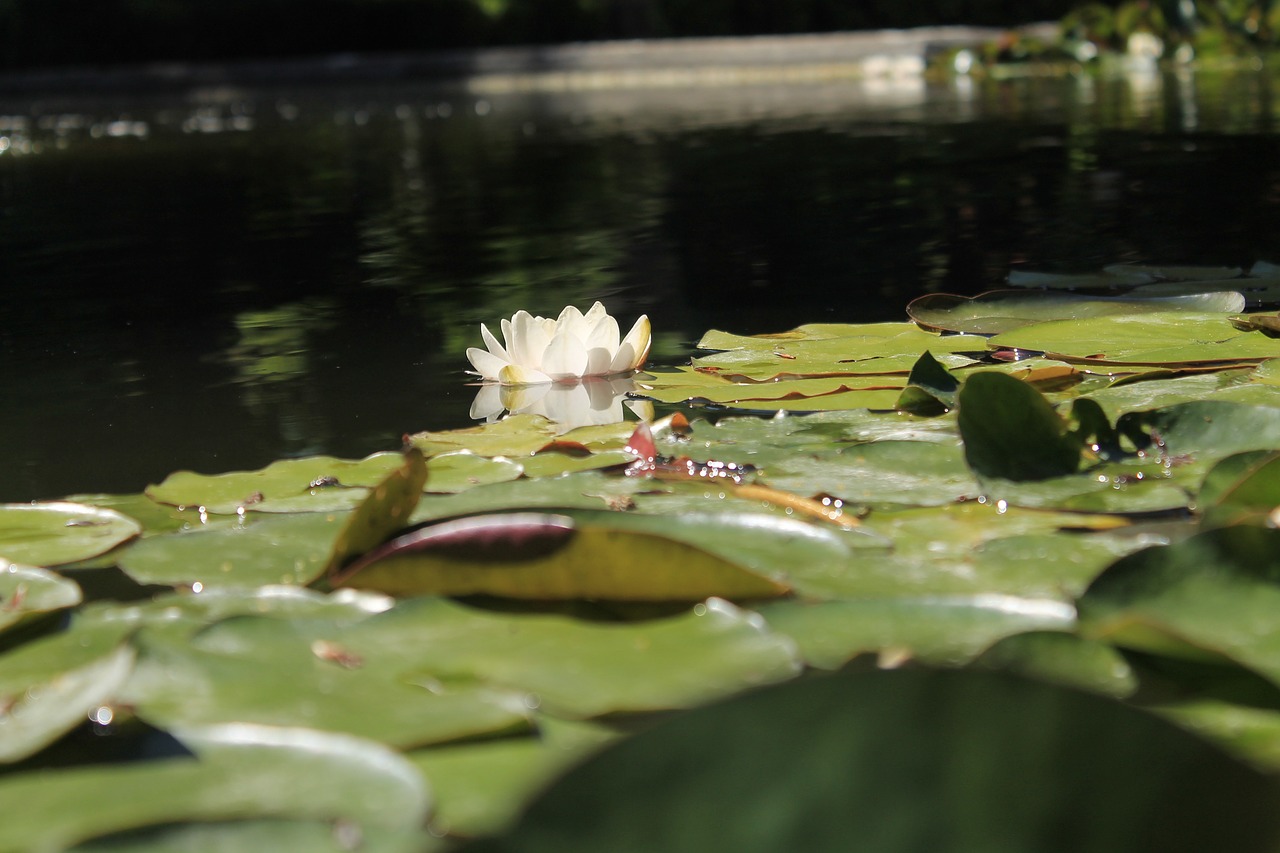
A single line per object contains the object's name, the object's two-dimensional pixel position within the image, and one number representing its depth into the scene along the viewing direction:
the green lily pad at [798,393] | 3.38
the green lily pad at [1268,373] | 3.34
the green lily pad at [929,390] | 3.34
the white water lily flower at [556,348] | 3.46
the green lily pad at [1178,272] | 3.77
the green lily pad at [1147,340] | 3.43
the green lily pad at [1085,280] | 3.80
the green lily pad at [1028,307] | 3.58
